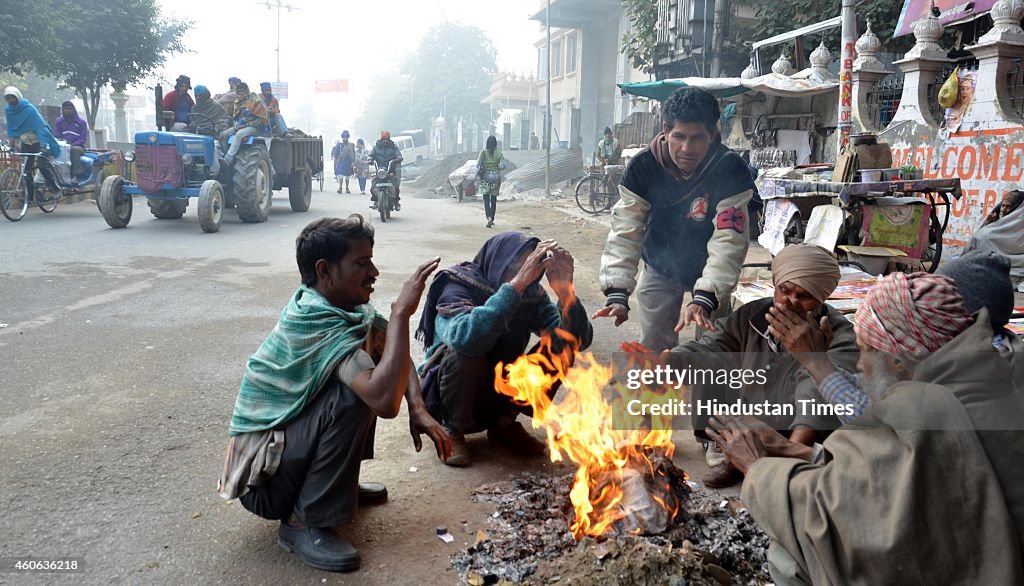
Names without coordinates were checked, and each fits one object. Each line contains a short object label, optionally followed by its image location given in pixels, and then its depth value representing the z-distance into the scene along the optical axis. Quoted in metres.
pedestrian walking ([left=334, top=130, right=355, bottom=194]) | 24.28
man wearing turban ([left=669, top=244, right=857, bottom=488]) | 2.91
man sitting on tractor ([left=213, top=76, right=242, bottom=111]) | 13.23
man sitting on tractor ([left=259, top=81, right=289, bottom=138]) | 13.79
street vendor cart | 6.92
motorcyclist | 15.63
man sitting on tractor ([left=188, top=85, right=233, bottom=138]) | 12.56
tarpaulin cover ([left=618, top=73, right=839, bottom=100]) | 11.89
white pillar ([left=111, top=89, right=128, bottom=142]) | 24.33
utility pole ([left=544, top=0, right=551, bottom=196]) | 23.83
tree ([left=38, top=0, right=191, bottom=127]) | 19.06
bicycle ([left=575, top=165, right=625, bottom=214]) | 17.92
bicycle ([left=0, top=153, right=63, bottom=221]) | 12.02
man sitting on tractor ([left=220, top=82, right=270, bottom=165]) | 12.77
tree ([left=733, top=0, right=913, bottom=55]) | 12.95
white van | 39.34
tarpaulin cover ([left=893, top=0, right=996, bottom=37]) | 10.31
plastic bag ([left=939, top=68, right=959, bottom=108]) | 9.11
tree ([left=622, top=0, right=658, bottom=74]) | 19.25
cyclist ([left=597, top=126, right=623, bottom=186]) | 20.05
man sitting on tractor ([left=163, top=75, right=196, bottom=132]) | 12.28
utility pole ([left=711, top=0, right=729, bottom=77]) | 16.05
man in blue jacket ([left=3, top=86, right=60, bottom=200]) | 12.62
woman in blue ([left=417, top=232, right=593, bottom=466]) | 3.25
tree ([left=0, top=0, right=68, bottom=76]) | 15.87
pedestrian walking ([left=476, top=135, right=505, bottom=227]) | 14.78
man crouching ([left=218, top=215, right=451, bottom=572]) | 2.51
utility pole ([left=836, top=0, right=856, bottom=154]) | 8.58
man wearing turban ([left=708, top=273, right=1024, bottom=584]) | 1.50
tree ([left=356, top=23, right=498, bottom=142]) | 51.75
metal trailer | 14.38
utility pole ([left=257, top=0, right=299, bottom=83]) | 46.19
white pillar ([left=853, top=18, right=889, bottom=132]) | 11.09
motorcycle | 14.91
